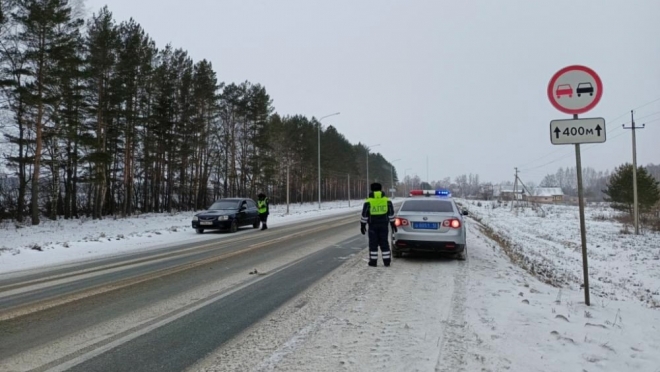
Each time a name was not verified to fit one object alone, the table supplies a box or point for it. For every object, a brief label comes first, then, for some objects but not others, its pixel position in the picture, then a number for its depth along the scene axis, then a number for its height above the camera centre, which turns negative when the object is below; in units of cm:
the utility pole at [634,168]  2463 +161
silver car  937 -79
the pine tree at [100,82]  2870 +894
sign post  565 +126
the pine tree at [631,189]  3628 +35
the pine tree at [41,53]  2403 +912
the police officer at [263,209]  2091 -43
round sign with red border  571 +149
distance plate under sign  561 +89
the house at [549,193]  11231 +51
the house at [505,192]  10744 +106
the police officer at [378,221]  909 -51
